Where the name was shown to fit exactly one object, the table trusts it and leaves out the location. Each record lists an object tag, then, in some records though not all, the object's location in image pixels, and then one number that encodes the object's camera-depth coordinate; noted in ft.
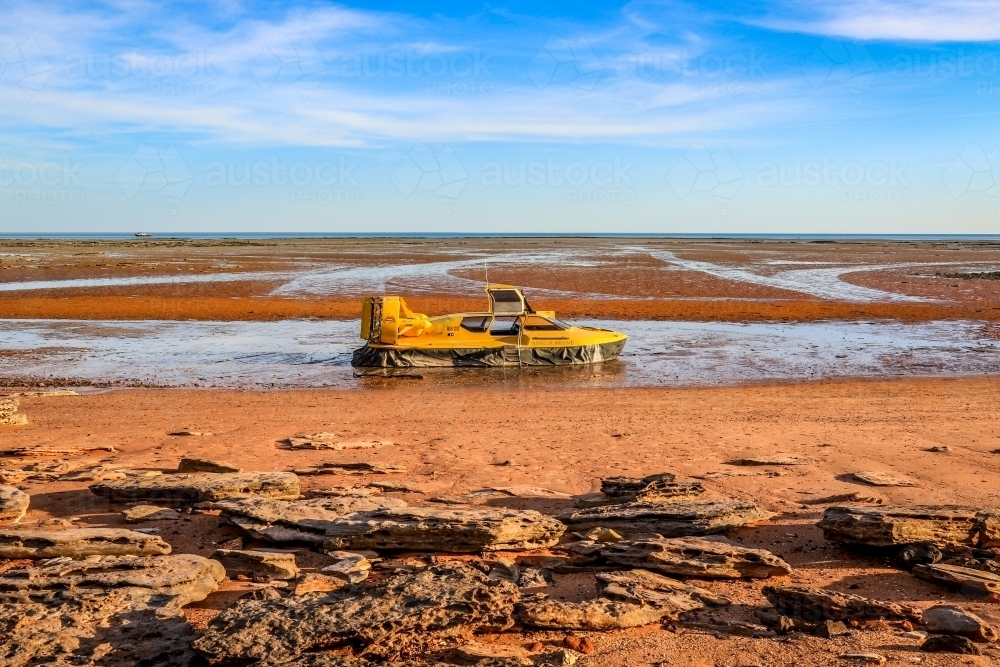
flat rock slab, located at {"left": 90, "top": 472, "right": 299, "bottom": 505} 26.61
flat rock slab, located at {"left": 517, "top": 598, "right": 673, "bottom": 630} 17.70
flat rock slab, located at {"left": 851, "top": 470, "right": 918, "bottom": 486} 29.55
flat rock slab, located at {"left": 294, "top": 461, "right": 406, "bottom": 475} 31.32
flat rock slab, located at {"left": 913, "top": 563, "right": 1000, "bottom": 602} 19.56
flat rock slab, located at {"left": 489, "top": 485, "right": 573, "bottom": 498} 28.09
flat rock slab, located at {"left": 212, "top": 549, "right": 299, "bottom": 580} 20.89
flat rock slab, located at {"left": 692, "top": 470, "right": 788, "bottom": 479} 30.82
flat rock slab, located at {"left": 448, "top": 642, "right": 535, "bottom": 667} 15.65
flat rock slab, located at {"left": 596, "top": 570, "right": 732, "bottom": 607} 19.07
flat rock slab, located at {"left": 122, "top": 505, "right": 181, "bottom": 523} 25.30
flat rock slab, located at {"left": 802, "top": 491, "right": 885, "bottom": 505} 27.37
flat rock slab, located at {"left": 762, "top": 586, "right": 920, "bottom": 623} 18.19
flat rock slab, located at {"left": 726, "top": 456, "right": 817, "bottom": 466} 32.63
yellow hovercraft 62.49
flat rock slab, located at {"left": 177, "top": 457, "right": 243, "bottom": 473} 29.71
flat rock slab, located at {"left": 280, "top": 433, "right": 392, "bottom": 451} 35.70
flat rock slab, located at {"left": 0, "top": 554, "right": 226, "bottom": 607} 18.53
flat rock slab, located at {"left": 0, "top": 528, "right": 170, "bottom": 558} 21.24
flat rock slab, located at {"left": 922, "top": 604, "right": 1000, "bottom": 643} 17.38
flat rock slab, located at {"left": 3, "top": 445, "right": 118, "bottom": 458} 33.61
